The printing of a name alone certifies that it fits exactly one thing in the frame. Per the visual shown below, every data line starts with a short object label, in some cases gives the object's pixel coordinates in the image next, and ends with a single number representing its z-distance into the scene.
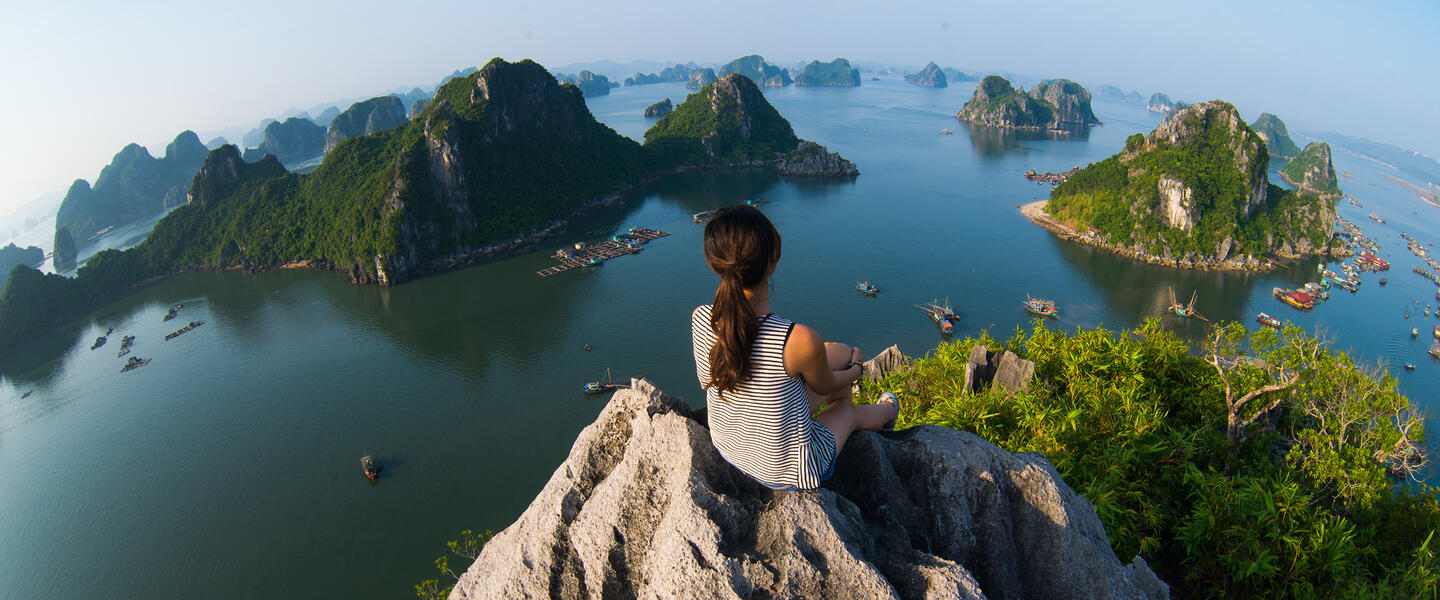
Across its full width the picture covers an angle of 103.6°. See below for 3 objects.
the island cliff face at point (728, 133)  90.56
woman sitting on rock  2.91
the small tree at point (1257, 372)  10.09
